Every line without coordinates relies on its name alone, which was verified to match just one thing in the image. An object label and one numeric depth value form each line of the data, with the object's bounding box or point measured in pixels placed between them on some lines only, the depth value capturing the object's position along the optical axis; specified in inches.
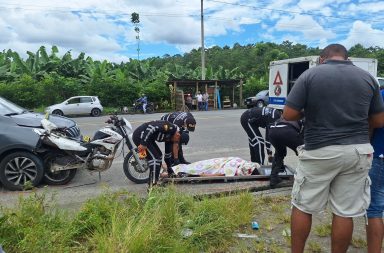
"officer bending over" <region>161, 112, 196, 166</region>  245.1
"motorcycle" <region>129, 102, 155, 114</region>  1183.6
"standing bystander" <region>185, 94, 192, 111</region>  1246.9
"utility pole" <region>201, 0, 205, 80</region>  1330.0
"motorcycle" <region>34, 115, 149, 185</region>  245.0
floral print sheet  249.4
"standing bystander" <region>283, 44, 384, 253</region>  112.0
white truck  683.4
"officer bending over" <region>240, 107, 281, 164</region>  266.2
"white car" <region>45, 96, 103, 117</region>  1017.5
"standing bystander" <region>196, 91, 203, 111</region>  1263.5
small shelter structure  1301.7
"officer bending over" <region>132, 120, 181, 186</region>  230.8
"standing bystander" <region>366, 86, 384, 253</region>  121.8
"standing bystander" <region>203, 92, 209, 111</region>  1287.3
